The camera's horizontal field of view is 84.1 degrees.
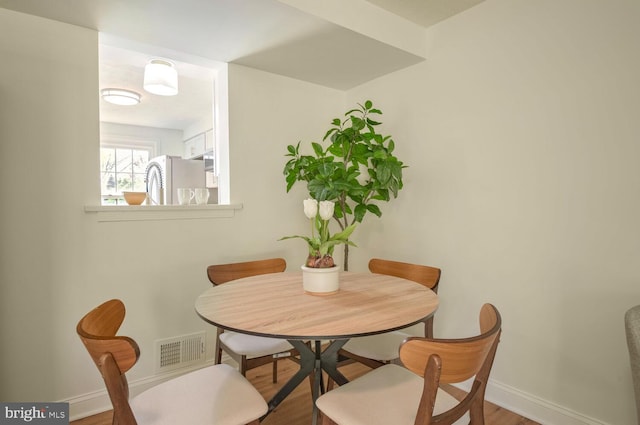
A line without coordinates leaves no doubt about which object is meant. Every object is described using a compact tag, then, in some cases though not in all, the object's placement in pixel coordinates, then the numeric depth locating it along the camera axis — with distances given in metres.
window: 5.29
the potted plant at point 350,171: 2.15
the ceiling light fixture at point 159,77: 2.53
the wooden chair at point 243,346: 1.78
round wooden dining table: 1.17
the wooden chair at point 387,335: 1.72
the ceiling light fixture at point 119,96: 3.56
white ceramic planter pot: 1.55
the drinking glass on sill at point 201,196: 2.53
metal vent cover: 2.28
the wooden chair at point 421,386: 0.94
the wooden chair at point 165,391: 1.00
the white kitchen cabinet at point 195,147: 5.25
